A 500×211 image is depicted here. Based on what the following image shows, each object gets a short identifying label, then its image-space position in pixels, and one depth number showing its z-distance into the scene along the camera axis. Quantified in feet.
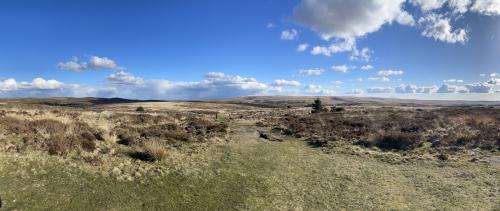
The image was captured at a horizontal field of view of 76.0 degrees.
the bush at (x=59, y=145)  49.70
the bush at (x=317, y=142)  85.20
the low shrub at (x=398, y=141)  83.20
